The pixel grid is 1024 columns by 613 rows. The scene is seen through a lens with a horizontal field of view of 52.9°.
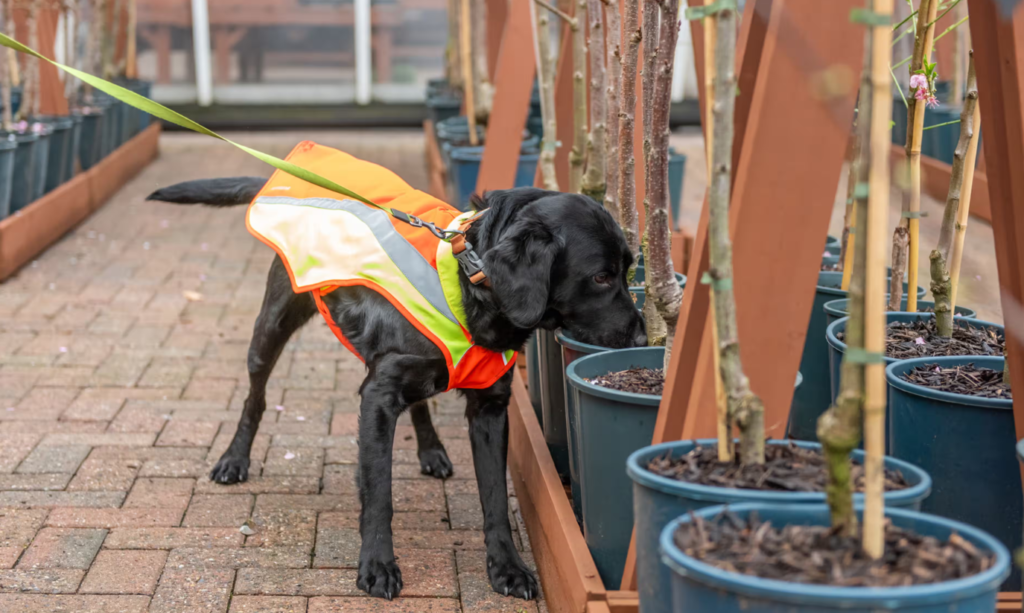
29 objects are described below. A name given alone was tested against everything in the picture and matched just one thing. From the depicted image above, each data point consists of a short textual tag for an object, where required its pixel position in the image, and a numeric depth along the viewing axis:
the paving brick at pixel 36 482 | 3.50
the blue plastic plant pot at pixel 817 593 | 1.31
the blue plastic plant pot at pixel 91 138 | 9.01
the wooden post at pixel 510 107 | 5.81
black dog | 2.71
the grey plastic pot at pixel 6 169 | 6.48
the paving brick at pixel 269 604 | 2.74
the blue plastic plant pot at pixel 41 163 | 7.29
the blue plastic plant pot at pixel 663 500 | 1.65
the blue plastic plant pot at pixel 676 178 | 7.01
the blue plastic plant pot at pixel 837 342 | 3.03
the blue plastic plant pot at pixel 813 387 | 3.64
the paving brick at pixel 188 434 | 3.98
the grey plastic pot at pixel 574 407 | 2.80
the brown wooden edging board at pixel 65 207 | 6.60
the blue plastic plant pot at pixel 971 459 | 2.33
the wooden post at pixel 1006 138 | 1.96
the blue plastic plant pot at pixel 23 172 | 6.84
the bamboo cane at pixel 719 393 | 1.75
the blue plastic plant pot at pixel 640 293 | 3.41
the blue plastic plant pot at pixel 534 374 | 3.93
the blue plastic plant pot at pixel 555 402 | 3.35
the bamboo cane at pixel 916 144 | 3.03
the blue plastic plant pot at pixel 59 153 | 7.80
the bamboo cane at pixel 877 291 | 1.43
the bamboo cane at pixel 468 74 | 8.01
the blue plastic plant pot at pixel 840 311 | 3.45
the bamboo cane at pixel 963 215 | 2.92
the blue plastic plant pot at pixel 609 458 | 2.39
